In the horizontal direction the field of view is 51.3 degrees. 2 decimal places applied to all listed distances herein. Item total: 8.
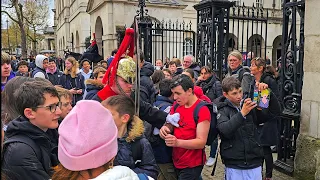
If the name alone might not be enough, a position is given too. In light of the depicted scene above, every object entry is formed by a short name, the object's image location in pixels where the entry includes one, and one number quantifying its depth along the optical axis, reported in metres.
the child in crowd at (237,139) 3.63
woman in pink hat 1.68
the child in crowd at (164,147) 3.67
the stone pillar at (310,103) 4.82
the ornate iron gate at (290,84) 5.28
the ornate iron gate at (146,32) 11.31
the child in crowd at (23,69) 8.64
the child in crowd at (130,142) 2.65
